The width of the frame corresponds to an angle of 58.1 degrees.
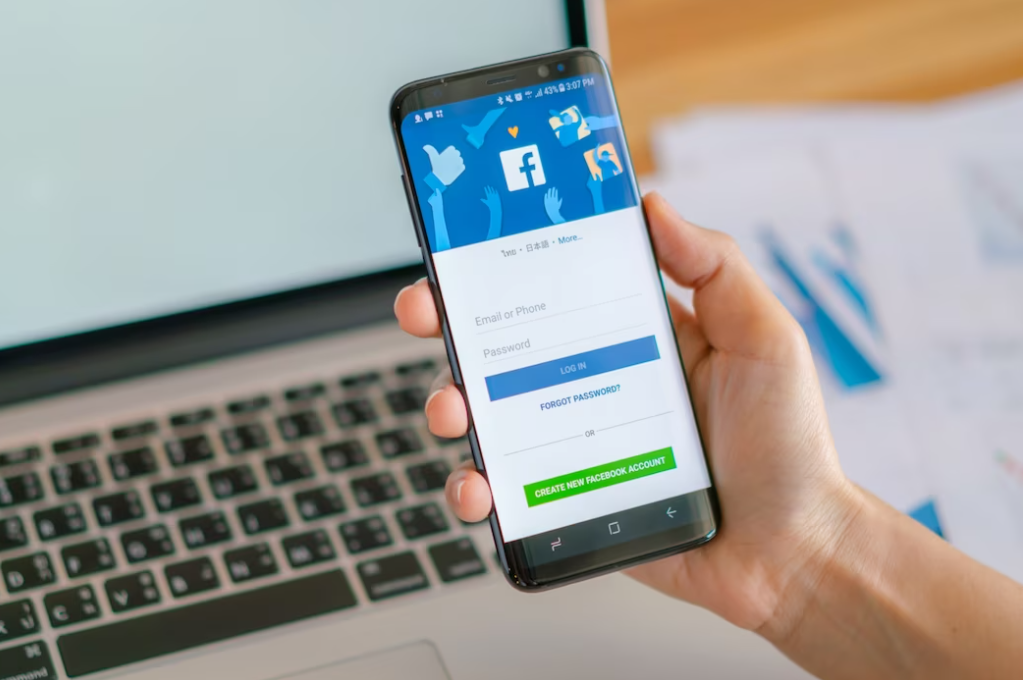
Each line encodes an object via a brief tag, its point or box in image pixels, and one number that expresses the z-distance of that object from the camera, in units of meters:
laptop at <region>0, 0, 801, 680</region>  0.45
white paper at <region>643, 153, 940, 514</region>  0.56
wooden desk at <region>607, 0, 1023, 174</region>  0.72
